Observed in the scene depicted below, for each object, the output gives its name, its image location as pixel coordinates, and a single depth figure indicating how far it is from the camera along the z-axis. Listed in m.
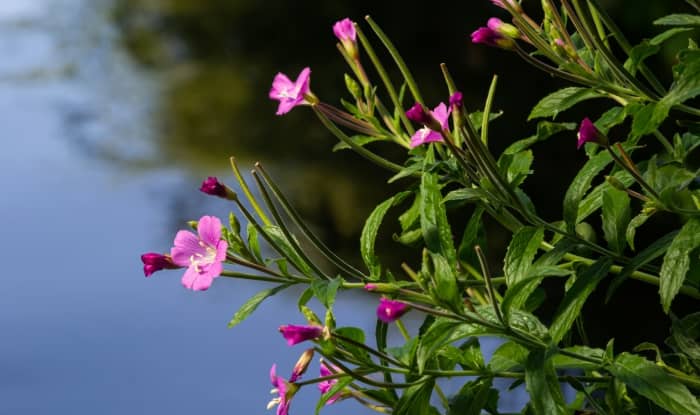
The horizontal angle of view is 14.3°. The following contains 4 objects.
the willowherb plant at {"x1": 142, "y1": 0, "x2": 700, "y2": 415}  1.15
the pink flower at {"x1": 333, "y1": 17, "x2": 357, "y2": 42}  1.28
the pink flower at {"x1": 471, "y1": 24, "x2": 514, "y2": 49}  1.24
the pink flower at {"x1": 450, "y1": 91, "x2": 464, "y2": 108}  1.14
